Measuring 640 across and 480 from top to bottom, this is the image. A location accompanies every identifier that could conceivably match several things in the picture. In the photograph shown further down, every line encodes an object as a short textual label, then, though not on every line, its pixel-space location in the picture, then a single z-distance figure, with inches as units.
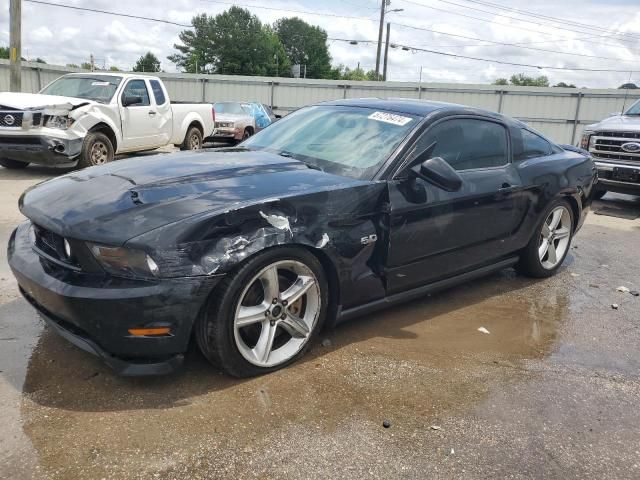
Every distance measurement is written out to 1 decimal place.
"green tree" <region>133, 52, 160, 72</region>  3782.2
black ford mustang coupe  104.3
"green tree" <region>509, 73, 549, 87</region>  3720.5
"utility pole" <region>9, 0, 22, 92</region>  619.9
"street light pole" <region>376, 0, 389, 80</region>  1596.9
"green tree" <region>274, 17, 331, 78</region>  3745.1
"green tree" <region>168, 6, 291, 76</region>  3021.7
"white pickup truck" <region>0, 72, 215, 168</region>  342.6
